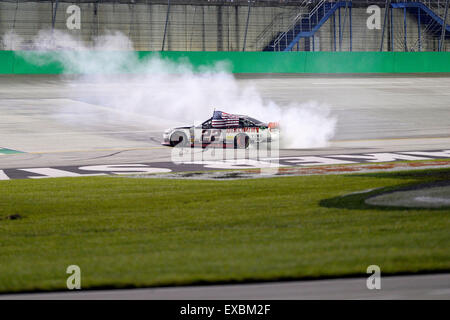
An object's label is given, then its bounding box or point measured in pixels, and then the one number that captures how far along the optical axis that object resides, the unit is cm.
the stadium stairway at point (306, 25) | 5282
